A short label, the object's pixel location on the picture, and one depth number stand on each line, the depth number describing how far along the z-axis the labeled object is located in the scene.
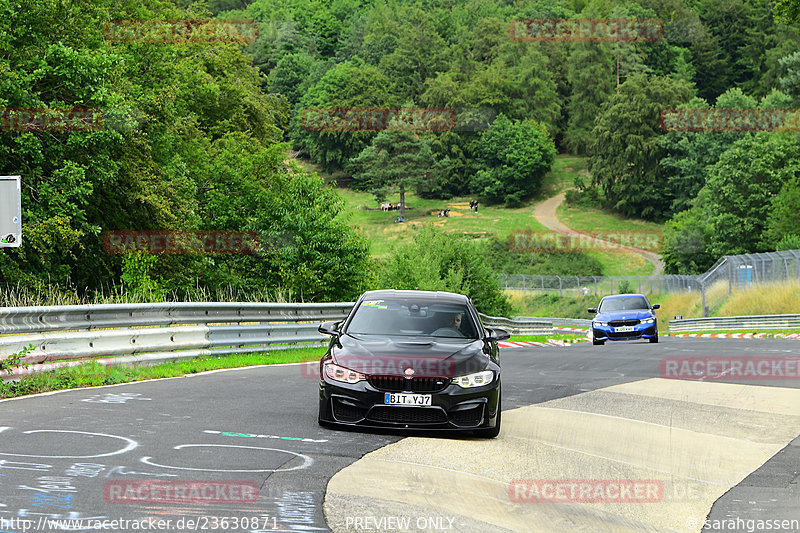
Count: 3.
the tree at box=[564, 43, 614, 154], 165.62
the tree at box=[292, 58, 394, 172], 161.12
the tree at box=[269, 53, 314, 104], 190.75
